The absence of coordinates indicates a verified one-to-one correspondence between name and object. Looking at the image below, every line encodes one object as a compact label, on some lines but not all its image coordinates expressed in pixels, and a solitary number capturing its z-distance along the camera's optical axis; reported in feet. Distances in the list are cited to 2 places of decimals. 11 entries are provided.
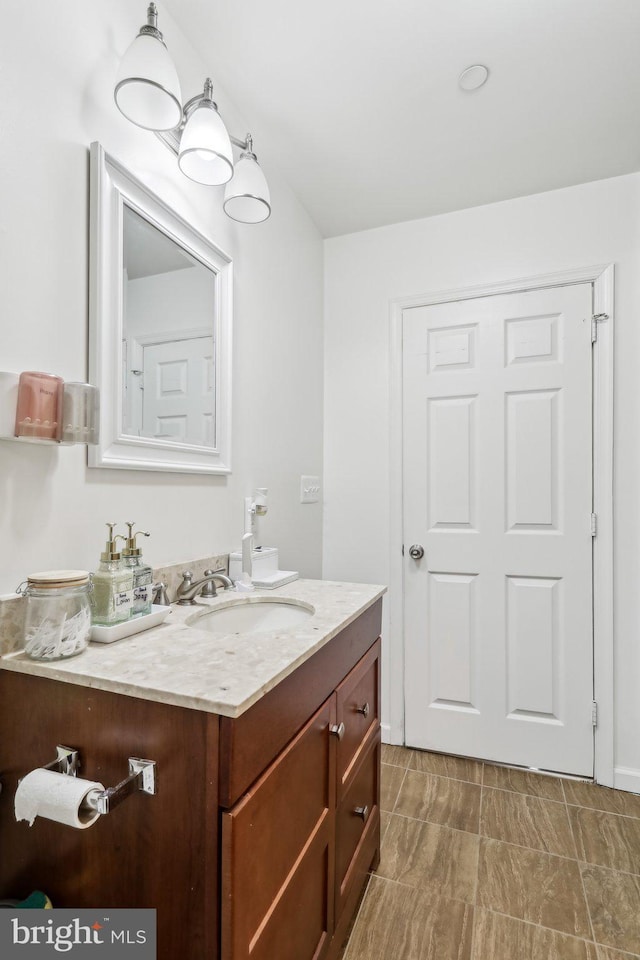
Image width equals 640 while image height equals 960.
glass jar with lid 2.68
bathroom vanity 2.28
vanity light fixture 3.48
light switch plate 7.32
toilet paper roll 2.22
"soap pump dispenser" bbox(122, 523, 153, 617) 3.36
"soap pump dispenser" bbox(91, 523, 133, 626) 3.10
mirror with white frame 3.65
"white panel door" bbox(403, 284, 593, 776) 6.72
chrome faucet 4.19
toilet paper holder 2.23
